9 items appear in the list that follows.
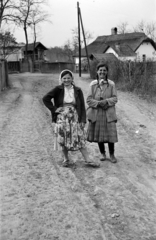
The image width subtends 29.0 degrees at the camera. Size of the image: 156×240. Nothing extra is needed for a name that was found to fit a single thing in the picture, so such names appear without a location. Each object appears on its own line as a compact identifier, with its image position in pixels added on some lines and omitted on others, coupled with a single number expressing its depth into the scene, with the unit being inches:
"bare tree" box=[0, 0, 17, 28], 915.1
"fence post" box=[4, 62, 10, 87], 786.2
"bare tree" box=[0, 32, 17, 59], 1515.5
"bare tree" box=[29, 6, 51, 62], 1878.0
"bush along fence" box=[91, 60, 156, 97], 577.4
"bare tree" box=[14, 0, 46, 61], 909.4
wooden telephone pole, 1052.5
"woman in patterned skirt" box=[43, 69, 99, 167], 191.9
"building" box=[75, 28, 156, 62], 2005.4
